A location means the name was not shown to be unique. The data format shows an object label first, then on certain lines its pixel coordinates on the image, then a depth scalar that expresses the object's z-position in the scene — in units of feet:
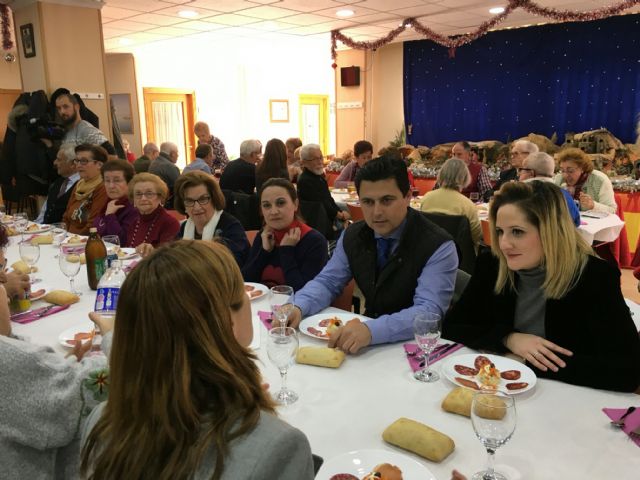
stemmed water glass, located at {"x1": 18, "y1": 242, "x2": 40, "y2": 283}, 8.86
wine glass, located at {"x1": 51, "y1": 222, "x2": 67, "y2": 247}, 11.94
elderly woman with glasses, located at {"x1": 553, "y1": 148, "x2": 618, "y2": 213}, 15.02
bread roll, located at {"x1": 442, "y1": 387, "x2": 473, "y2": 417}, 4.51
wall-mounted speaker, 33.73
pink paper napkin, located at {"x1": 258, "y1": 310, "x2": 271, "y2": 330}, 6.59
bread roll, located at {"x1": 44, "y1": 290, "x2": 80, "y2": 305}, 7.57
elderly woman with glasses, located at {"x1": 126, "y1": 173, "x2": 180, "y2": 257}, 11.32
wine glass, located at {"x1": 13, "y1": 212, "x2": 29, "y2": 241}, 13.42
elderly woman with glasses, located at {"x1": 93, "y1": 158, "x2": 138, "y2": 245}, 12.42
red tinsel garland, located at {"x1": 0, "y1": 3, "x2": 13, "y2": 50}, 20.44
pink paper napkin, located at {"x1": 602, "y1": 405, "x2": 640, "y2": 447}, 4.08
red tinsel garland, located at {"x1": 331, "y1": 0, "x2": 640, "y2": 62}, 21.97
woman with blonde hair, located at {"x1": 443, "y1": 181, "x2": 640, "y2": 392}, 5.18
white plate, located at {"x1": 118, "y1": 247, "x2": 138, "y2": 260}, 9.93
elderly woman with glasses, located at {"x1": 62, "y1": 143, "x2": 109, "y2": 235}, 13.99
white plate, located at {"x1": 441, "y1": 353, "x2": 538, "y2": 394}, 4.93
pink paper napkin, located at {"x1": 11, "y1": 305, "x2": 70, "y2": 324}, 6.97
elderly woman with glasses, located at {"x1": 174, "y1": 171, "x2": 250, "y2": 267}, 10.24
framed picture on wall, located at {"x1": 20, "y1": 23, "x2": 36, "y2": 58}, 19.56
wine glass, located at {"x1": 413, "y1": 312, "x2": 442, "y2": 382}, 5.19
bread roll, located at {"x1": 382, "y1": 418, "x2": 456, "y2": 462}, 3.92
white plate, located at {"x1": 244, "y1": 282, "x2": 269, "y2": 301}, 7.86
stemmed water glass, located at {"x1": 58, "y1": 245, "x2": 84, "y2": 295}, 7.89
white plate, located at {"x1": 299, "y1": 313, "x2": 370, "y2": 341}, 6.38
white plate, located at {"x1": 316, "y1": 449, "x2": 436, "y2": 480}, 3.72
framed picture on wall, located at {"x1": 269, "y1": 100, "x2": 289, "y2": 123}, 41.52
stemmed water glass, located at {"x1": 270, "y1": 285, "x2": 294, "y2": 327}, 6.39
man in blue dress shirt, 6.99
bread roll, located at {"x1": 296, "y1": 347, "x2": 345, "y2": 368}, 5.48
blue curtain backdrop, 27.66
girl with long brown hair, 2.65
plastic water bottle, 6.07
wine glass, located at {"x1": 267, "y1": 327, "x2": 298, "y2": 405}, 4.72
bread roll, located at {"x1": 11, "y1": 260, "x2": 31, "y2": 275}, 8.83
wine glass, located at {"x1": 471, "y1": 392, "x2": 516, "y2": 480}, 3.56
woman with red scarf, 8.82
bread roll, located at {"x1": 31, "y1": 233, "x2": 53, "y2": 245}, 11.90
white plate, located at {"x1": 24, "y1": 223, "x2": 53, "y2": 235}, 13.41
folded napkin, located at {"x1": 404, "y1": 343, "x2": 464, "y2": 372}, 5.53
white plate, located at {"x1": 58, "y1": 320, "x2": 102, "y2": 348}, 6.12
